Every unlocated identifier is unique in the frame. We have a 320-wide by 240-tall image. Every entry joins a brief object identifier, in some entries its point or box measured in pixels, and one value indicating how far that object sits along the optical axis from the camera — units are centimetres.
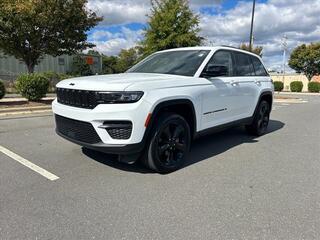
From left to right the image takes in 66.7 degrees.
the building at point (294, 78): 3947
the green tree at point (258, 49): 3302
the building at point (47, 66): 2545
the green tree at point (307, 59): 3543
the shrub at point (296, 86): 2737
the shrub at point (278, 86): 2584
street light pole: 1587
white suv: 305
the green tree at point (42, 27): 1225
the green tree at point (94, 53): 3530
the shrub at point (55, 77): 1891
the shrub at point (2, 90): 832
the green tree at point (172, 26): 1543
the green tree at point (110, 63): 4925
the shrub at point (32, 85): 860
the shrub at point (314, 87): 2714
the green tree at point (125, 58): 4668
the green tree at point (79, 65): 3046
